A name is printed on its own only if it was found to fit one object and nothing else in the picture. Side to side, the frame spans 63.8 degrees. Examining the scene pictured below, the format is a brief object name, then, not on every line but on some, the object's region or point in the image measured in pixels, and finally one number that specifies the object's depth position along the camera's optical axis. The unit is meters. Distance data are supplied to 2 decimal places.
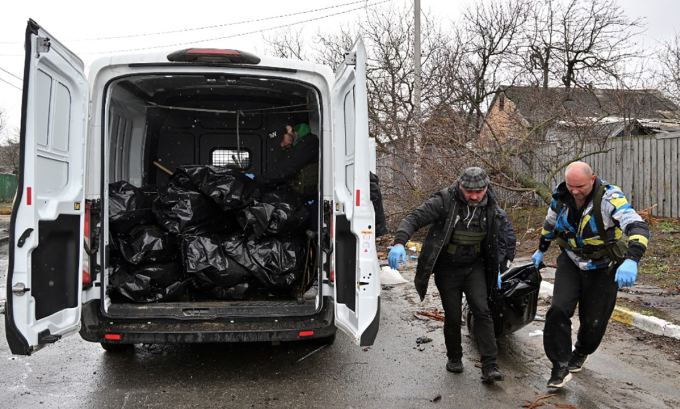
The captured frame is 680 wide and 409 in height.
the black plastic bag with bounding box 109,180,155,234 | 4.56
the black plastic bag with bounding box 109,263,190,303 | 4.34
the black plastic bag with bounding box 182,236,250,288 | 4.56
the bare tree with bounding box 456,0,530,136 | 20.12
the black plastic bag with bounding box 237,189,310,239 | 4.75
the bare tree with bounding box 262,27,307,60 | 24.18
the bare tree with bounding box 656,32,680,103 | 16.41
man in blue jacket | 3.82
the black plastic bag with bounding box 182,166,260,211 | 4.91
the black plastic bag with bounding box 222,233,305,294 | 4.64
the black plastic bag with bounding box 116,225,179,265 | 4.48
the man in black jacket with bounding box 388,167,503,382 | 4.11
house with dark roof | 11.77
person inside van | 5.45
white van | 3.26
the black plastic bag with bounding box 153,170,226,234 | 4.80
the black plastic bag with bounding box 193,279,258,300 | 4.63
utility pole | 14.15
